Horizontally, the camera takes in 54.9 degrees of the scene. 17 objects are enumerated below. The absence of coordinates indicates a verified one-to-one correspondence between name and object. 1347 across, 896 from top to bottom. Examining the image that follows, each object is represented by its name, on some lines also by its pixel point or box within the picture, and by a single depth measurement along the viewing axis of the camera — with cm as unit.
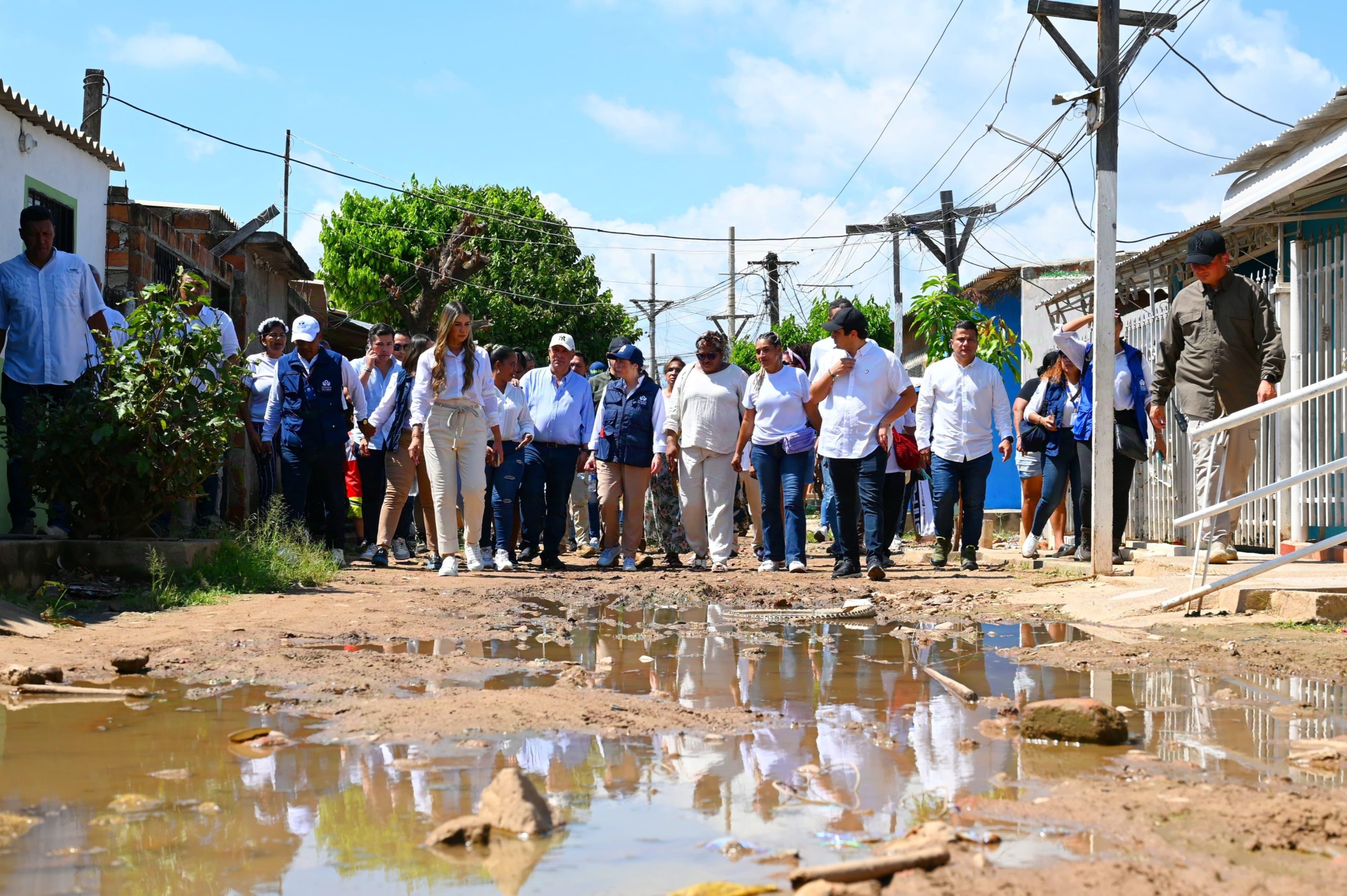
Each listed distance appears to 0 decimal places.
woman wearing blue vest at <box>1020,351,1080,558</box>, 1008
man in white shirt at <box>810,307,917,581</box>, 899
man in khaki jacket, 743
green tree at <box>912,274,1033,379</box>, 1614
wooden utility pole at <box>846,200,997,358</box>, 2450
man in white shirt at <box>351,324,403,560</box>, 1077
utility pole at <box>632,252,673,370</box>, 5538
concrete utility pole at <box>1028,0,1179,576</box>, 883
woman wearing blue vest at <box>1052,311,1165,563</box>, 959
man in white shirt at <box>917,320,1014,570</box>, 949
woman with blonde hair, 913
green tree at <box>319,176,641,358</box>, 4209
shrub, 705
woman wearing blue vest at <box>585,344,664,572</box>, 1032
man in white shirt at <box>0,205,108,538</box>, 741
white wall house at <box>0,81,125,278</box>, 888
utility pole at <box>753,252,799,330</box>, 3709
